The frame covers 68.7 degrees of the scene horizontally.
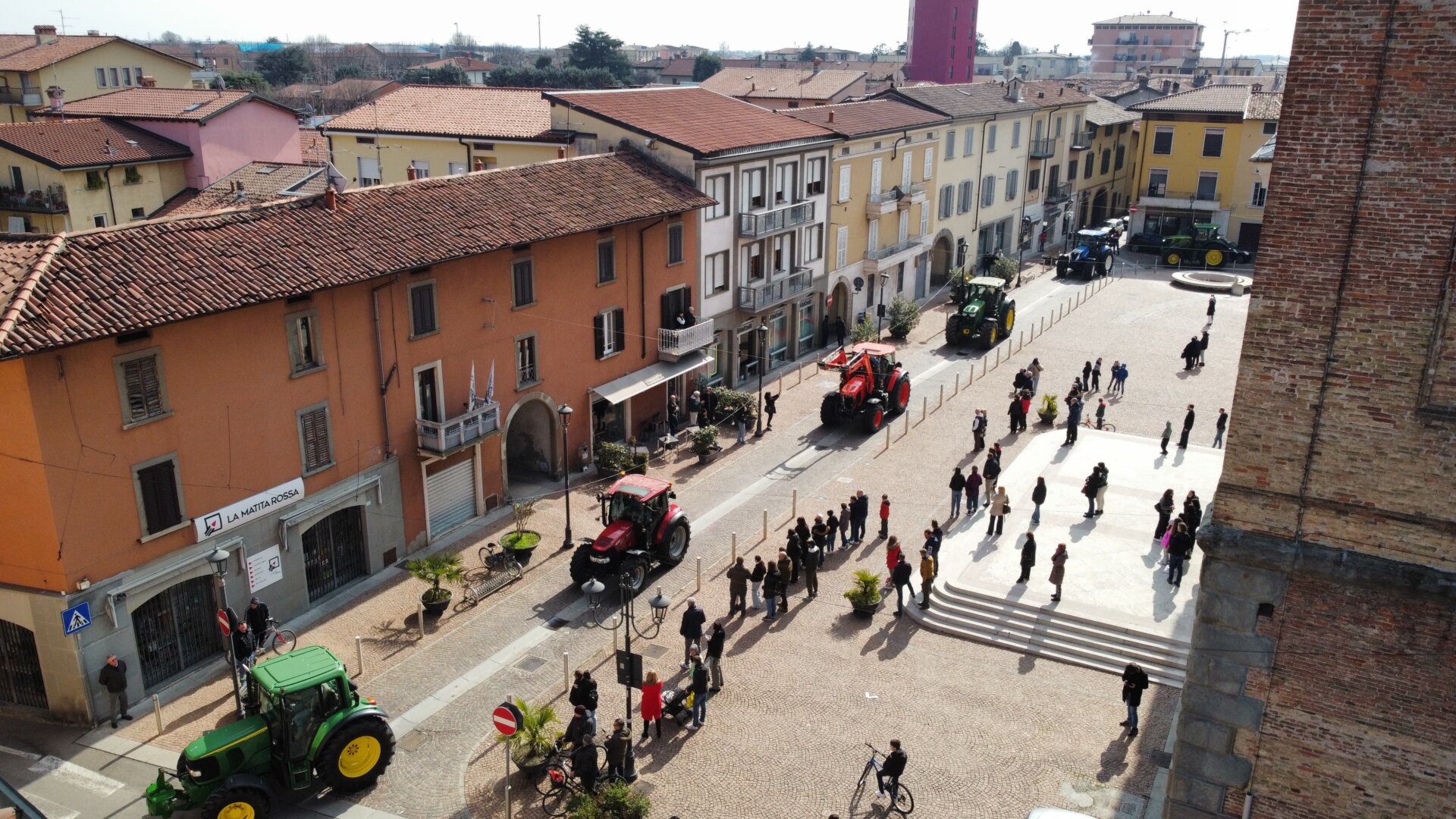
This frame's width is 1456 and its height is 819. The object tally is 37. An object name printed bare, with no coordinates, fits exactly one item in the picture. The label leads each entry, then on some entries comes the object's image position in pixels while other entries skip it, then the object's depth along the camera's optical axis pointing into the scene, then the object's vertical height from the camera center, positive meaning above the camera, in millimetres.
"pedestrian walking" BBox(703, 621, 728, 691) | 19109 -10361
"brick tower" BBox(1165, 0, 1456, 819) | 10906 -4248
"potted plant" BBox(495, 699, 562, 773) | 16906 -10510
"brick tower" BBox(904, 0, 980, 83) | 110750 +1344
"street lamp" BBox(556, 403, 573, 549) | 24625 -9219
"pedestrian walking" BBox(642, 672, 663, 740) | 17859 -10376
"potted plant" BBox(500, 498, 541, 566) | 24344 -10737
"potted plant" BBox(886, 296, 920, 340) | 44844 -10577
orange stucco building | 17906 -6702
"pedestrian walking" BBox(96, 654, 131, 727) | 18078 -10289
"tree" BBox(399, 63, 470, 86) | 107500 -2695
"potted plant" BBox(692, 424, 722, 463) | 31297 -10958
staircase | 20578 -11059
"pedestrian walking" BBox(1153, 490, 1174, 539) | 24516 -9921
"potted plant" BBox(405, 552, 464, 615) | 21625 -10159
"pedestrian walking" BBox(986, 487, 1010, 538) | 25547 -10424
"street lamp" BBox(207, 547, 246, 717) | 18781 -8635
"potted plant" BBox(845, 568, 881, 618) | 22266 -10752
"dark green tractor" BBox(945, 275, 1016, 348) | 43250 -10184
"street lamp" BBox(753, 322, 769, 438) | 39250 -10206
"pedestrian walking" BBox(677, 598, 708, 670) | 19891 -10156
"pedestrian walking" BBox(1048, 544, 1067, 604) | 21891 -9963
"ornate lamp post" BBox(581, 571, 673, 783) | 16891 -9260
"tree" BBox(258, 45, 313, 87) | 109375 -1871
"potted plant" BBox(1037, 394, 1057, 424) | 34031 -10814
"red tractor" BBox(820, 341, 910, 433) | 33594 -10247
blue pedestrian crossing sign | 17859 -9155
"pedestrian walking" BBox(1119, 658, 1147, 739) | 17891 -10043
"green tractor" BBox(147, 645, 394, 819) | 14945 -9713
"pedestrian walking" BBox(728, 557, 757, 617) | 22016 -10549
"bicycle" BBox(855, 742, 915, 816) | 16250 -10833
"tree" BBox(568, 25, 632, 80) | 110750 -254
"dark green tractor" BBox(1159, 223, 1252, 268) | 58406 -10142
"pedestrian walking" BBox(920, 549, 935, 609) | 22516 -10499
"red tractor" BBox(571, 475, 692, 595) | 22859 -10108
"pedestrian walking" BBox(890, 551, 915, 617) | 22141 -10356
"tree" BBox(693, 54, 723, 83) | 120438 -1716
